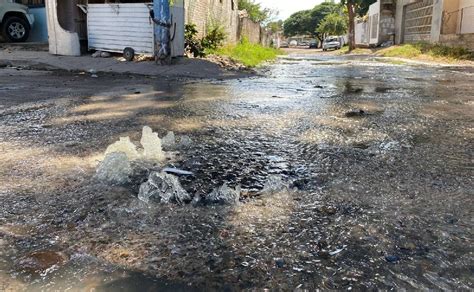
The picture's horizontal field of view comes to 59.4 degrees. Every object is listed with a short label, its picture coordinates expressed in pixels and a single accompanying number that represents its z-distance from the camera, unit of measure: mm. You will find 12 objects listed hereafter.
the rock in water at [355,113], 4152
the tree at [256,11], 32812
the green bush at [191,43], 10836
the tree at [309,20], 86125
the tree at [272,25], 44425
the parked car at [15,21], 12344
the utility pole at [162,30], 8961
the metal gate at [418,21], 23391
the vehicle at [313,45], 71419
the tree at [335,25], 64250
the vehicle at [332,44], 48188
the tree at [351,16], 34056
